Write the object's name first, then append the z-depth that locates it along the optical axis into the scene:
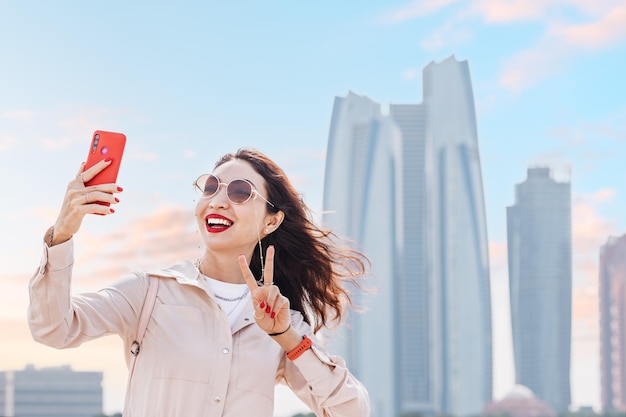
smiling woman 3.35
